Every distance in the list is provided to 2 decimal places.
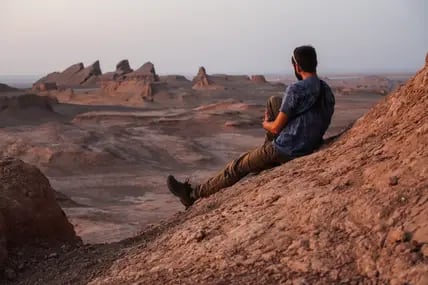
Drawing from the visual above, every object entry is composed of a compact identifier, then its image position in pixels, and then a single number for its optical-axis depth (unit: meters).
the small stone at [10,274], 4.20
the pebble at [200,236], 3.15
